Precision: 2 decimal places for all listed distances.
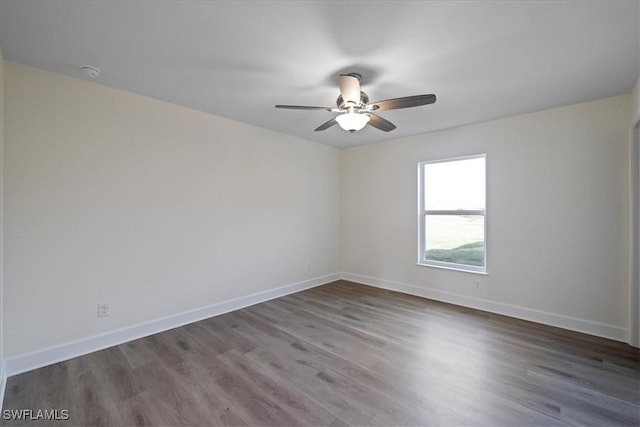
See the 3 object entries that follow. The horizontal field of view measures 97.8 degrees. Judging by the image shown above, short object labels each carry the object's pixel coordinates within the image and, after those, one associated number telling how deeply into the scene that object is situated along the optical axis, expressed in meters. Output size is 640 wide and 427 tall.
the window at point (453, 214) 3.76
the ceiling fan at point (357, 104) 2.16
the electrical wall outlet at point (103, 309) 2.60
